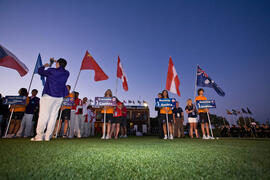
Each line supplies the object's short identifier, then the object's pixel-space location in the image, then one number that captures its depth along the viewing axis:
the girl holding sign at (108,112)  6.05
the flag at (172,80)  7.24
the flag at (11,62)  5.40
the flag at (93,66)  6.94
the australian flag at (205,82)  7.13
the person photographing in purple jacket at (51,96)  3.81
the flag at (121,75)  7.70
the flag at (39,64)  6.68
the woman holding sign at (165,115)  6.09
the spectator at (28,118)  6.27
